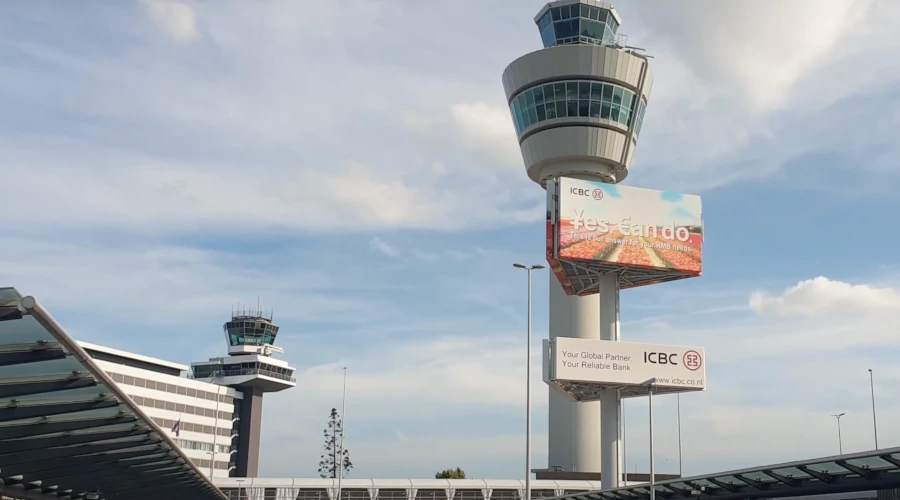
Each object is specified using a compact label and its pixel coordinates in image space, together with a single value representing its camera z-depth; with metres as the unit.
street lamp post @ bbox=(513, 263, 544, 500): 43.72
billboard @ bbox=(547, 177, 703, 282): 63.16
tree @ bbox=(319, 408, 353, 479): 139.25
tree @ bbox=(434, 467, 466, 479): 129.38
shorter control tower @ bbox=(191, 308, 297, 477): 144.50
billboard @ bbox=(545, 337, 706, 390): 59.12
